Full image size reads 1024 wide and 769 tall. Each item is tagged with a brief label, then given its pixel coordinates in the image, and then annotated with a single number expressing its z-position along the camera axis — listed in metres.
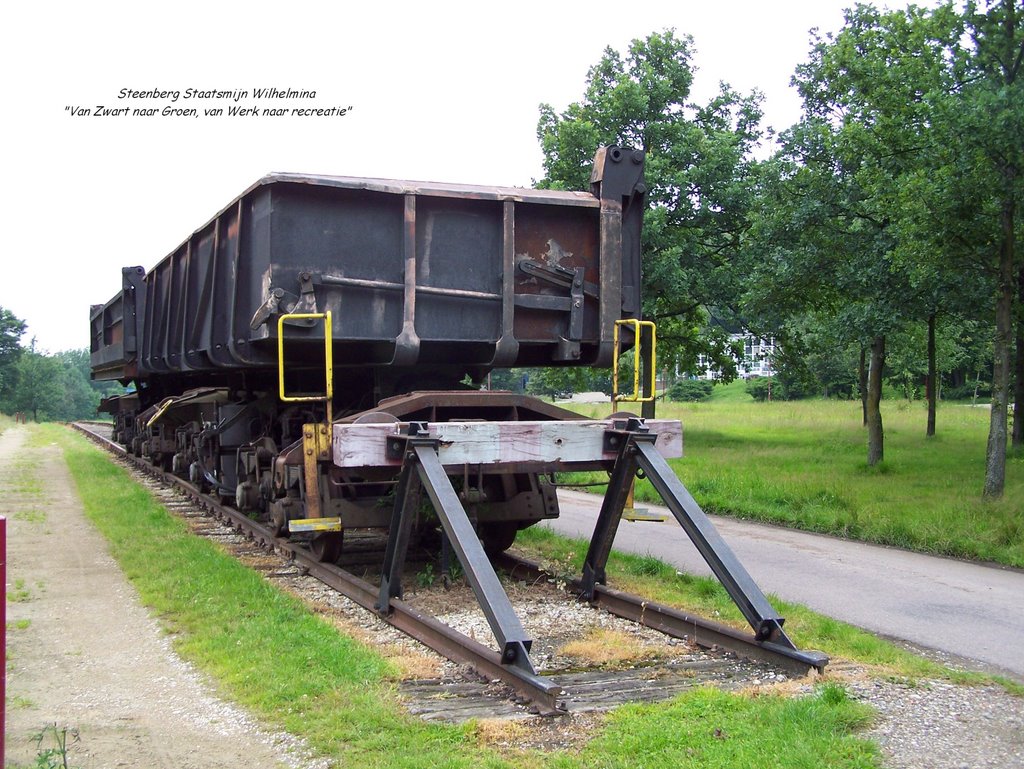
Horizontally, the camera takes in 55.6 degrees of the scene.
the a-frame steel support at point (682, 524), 5.71
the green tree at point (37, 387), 74.81
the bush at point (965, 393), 57.34
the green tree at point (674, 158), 22.59
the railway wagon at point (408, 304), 7.18
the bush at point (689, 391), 68.56
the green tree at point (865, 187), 14.29
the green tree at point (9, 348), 72.44
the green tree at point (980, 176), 12.02
